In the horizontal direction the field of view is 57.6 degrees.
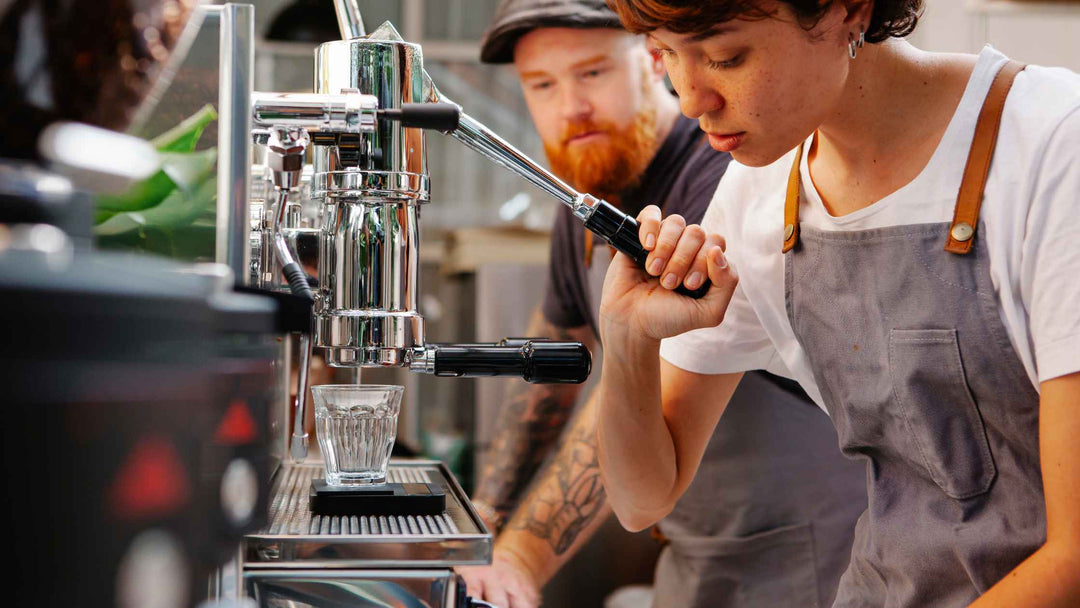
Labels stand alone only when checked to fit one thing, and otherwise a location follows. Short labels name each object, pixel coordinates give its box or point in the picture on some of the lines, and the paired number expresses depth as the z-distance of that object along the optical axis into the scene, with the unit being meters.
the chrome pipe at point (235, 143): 0.54
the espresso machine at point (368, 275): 0.54
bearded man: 1.24
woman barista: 0.66
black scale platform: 0.63
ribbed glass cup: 0.70
